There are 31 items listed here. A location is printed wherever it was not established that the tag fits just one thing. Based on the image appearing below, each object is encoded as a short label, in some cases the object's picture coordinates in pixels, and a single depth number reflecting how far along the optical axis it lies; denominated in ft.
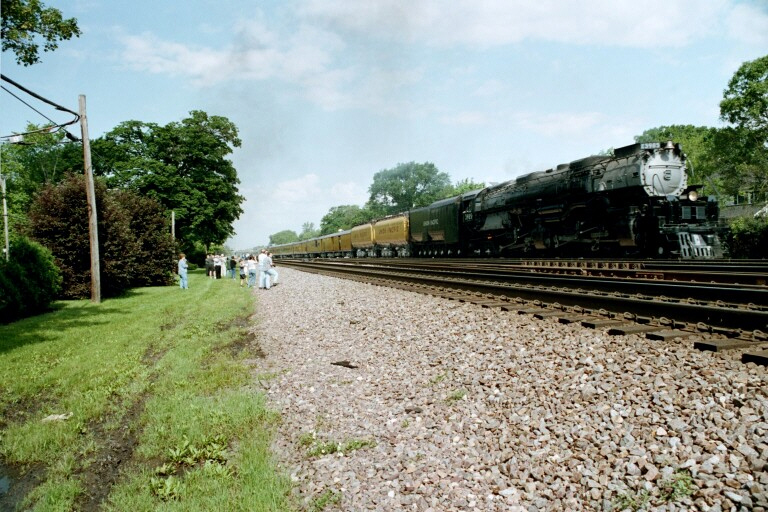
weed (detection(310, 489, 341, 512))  11.69
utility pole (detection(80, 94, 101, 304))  53.44
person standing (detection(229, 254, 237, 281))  97.57
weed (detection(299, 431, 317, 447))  14.88
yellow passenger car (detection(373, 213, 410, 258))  117.16
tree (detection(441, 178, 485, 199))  316.36
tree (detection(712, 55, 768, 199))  115.14
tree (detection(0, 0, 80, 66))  41.19
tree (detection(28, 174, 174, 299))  56.49
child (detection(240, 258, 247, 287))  80.22
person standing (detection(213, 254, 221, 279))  97.52
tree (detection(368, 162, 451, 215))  322.55
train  46.52
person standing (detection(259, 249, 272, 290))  66.13
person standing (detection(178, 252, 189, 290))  71.51
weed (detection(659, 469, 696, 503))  9.36
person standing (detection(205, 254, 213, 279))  99.70
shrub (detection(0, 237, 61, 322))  41.86
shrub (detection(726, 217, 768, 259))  65.87
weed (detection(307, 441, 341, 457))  14.20
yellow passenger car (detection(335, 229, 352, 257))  168.72
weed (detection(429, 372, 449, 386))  18.08
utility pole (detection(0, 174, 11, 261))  46.80
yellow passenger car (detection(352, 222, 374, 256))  145.07
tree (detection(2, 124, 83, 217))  146.10
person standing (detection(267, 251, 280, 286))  69.41
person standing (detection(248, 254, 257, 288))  75.72
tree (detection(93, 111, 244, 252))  119.44
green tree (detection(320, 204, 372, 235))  451.12
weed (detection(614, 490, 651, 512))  9.50
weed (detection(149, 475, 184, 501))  12.79
